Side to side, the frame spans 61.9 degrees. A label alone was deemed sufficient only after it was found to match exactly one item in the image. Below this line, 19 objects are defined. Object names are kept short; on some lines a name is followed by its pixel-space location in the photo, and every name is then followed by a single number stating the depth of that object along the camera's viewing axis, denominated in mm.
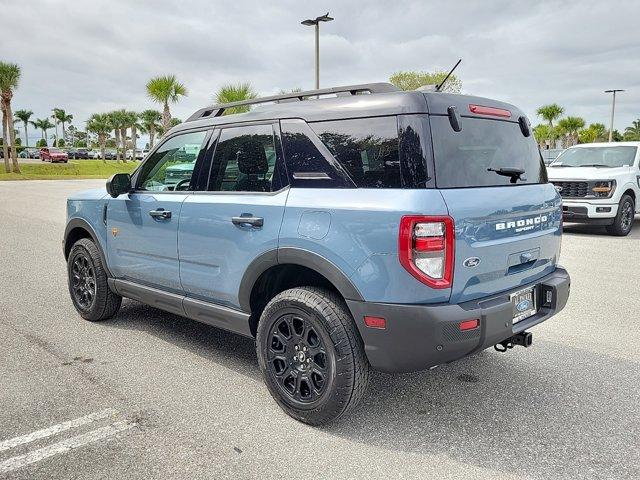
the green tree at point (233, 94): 28005
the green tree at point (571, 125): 73312
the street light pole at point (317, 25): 19383
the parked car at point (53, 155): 52791
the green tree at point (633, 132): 93312
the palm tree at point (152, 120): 70738
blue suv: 2730
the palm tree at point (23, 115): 88056
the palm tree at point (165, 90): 36500
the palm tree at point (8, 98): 35281
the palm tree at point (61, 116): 98250
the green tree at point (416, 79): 39303
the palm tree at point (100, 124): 70500
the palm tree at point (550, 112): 66250
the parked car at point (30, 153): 69375
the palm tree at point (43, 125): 101375
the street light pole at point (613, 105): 42050
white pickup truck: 10211
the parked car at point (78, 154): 74469
